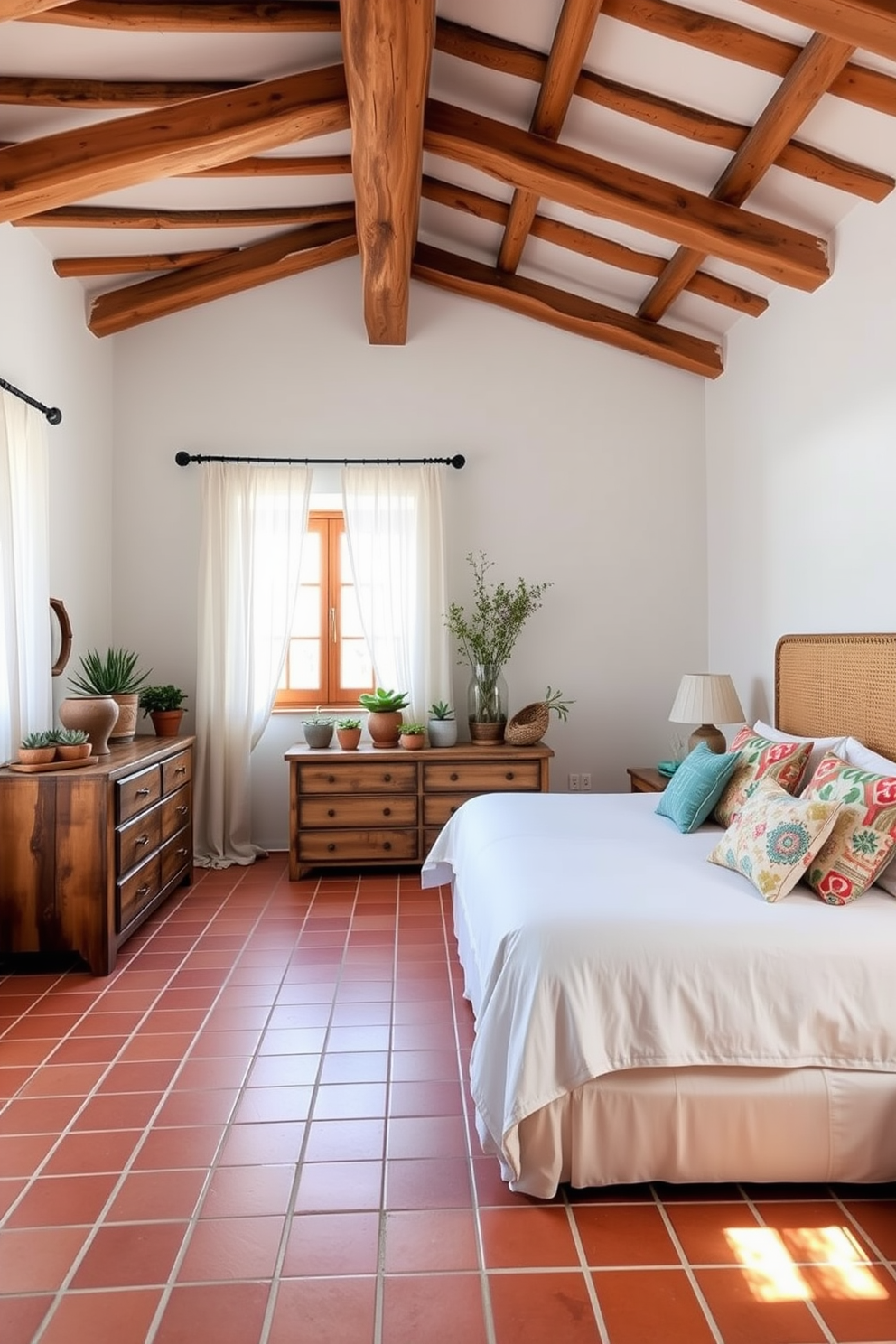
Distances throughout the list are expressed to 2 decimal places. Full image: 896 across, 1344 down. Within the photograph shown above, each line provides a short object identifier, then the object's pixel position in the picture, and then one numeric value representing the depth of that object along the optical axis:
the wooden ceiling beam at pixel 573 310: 4.85
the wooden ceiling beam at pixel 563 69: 2.85
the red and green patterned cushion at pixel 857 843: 2.23
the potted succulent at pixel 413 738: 4.65
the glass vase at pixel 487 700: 4.82
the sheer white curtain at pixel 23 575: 3.45
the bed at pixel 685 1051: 1.90
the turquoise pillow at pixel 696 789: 3.06
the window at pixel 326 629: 5.15
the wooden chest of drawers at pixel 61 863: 3.23
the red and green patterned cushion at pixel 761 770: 2.97
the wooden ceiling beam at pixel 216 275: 4.60
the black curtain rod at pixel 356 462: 4.92
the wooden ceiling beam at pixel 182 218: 3.86
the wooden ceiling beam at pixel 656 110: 3.17
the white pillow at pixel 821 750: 3.02
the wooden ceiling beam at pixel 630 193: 3.57
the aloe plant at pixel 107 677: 4.07
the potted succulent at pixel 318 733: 4.66
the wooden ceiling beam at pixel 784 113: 2.73
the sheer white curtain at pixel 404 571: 4.92
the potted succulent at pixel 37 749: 3.30
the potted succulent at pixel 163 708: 4.56
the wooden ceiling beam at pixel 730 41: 2.77
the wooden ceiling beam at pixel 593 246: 4.28
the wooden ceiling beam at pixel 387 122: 2.42
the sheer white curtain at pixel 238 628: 4.82
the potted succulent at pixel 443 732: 4.73
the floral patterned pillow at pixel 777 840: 2.24
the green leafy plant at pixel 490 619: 4.90
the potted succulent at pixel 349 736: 4.67
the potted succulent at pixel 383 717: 4.72
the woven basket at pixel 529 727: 4.69
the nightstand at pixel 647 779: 4.31
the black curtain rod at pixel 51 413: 3.76
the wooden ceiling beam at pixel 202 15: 2.70
